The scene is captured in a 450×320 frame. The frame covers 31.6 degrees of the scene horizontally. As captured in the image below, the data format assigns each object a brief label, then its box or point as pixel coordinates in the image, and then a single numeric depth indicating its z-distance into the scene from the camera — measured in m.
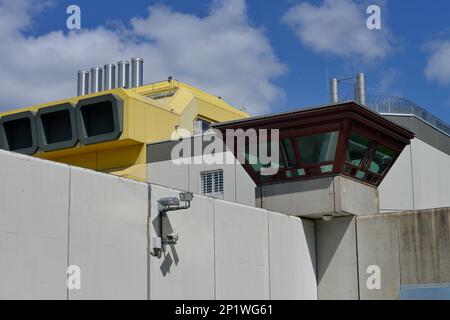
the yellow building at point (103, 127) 38.41
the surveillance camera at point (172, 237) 17.30
